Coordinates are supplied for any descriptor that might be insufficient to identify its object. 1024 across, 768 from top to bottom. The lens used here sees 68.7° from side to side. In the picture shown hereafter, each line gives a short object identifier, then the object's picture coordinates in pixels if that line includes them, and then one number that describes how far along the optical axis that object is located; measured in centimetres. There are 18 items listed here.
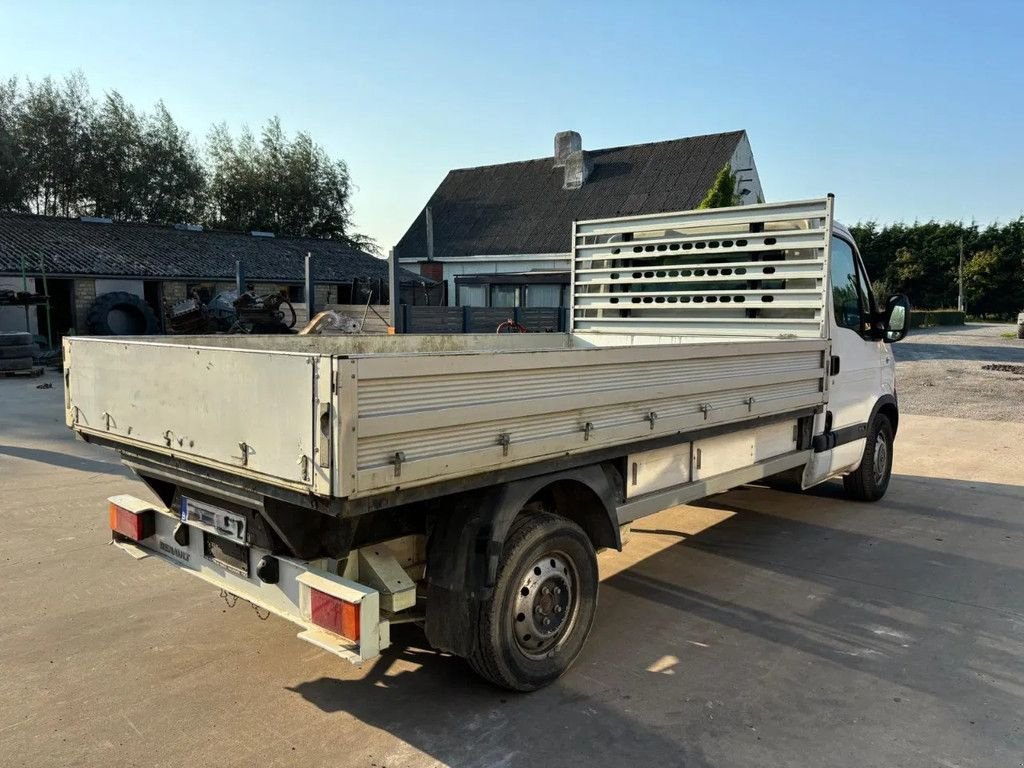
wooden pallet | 1697
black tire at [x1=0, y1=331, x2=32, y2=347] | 1719
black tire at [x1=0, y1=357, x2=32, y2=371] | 1691
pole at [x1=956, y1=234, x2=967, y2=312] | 5284
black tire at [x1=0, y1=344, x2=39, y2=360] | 1705
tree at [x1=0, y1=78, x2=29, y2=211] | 3800
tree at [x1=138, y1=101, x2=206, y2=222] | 4216
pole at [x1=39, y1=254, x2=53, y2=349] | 2143
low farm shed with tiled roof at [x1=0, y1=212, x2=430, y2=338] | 2345
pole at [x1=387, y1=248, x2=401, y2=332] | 1619
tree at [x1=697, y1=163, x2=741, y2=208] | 2022
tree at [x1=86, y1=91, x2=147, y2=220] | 4072
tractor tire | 2253
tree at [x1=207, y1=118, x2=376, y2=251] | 4553
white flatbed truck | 281
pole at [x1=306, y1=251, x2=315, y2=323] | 1942
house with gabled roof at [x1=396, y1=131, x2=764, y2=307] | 3061
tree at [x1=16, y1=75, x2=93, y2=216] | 3906
